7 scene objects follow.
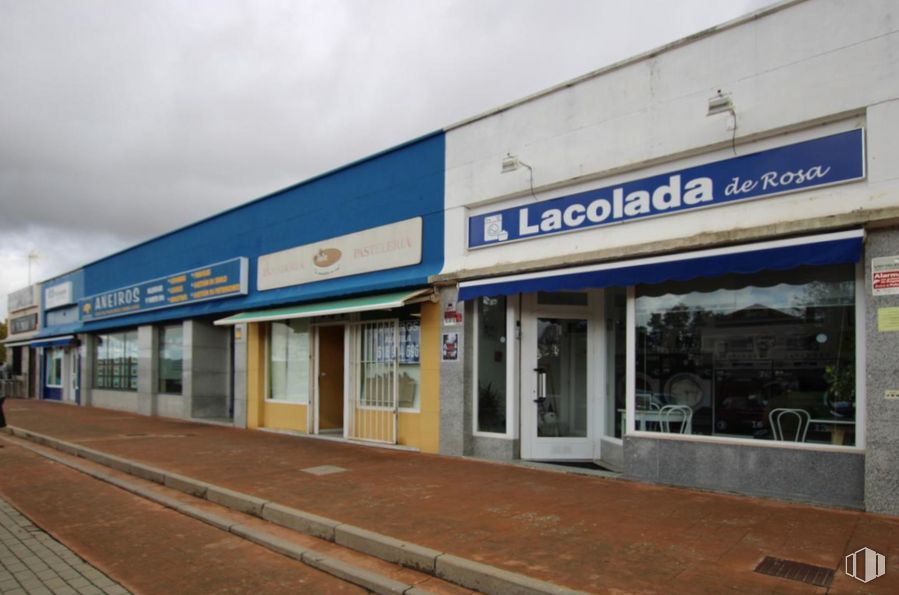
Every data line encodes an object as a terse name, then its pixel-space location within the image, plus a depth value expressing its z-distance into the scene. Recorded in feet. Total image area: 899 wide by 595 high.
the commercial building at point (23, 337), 104.99
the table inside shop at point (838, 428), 22.48
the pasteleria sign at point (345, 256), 38.50
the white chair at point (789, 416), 23.48
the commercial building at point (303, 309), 38.19
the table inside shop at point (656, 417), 26.55
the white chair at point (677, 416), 26.50
